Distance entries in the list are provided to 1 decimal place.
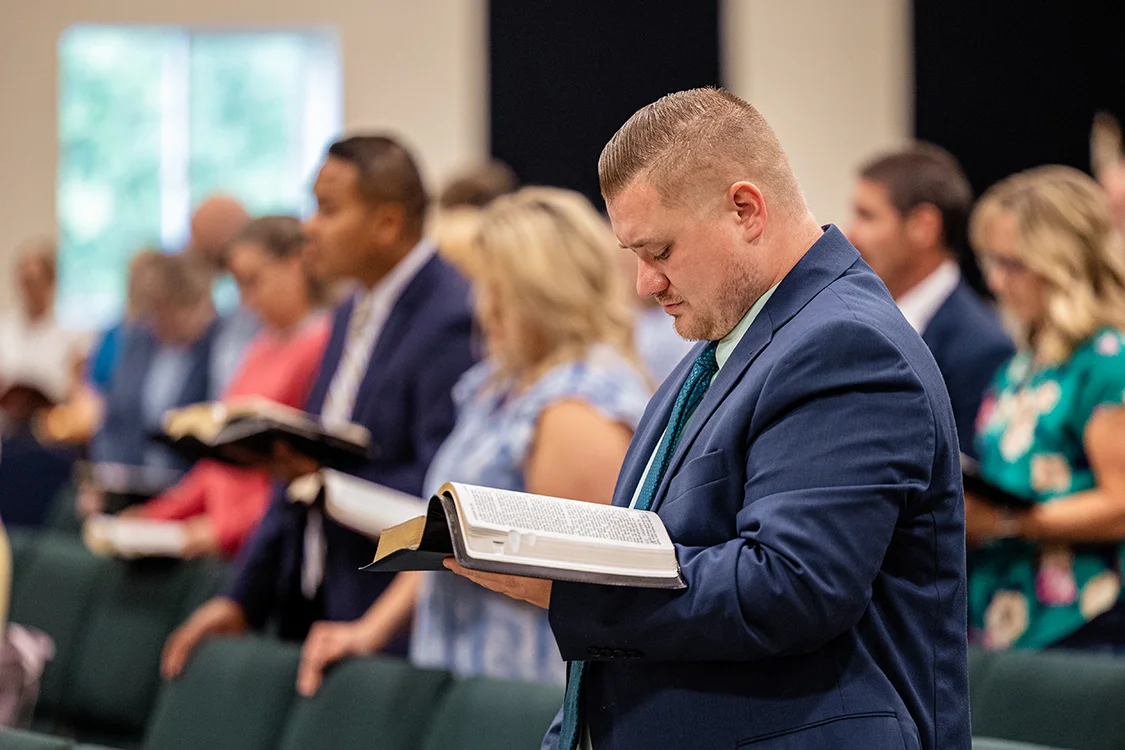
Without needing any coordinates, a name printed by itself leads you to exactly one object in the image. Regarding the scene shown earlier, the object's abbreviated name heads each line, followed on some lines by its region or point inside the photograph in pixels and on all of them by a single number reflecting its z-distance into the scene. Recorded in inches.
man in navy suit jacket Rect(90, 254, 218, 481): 409.4
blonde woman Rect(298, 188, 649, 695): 209.3
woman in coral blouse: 313.0
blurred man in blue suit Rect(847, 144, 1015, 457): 260.8
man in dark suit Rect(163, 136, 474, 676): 241.3
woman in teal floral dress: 223.8
